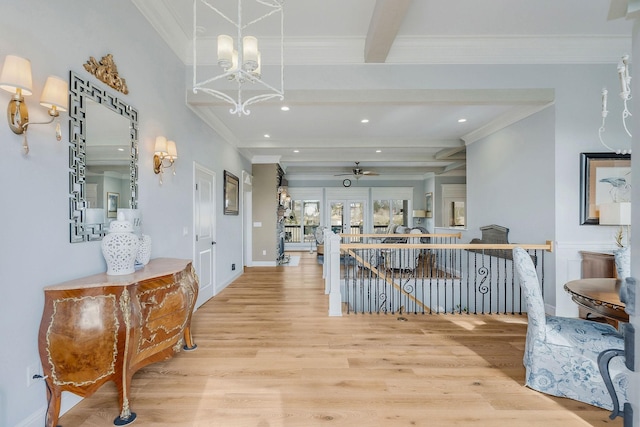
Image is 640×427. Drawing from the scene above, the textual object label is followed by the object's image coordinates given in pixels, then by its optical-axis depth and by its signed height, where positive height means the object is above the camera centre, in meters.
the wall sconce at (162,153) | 3.07 +0.62
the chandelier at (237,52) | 1.95 +1.57
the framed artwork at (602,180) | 3.72 +0.39
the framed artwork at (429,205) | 10.74 +0.29
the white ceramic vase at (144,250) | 2.56 -0.31
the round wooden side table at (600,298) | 1.91 -0.55
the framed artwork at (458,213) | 9.96 +0.00
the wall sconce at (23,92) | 1.53 +0.65
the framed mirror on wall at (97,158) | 2.07 +0.42
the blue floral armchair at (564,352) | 2.08 -0.98
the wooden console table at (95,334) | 1.74 -0.71
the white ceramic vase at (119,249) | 2.14 -0.24
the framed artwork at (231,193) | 5.59 +0.39
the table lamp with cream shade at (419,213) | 11.08 +0.00
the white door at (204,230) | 4.25 -0.24
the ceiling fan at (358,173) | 9.00 +1.20
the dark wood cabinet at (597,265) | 3.52 -0.61
